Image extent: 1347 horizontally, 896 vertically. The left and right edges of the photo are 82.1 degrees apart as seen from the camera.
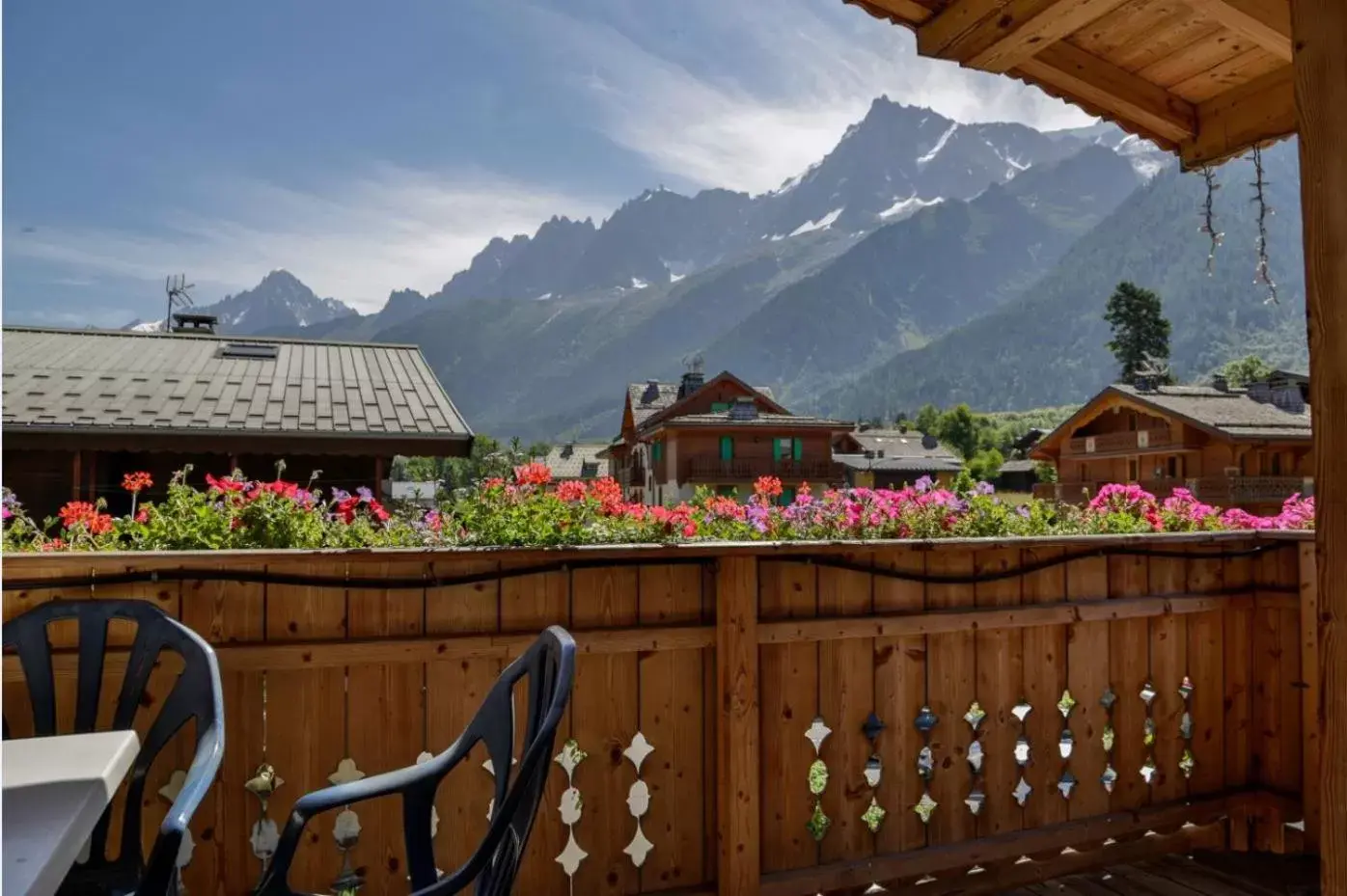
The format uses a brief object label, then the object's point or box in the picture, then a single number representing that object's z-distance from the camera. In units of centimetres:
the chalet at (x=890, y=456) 3897
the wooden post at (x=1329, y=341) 139
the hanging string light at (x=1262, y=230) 242
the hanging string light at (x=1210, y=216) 260
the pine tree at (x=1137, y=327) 4444
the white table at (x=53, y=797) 96
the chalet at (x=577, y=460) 4531
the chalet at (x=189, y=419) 774
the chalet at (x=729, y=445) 2800
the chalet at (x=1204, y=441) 2181
